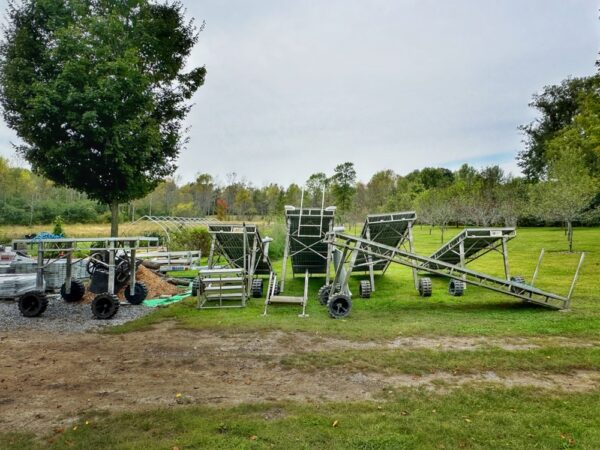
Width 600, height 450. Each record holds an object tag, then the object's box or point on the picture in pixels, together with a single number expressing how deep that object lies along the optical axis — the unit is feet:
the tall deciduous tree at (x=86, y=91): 39.99
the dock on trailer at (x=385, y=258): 28.02
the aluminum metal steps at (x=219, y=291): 33.04
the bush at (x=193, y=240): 76.22
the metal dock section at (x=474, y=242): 36.88
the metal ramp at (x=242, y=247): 37.22
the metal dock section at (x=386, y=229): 37.46
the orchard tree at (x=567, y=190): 75.10
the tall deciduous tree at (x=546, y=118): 158.10
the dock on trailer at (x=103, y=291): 28.78
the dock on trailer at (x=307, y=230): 37.19
